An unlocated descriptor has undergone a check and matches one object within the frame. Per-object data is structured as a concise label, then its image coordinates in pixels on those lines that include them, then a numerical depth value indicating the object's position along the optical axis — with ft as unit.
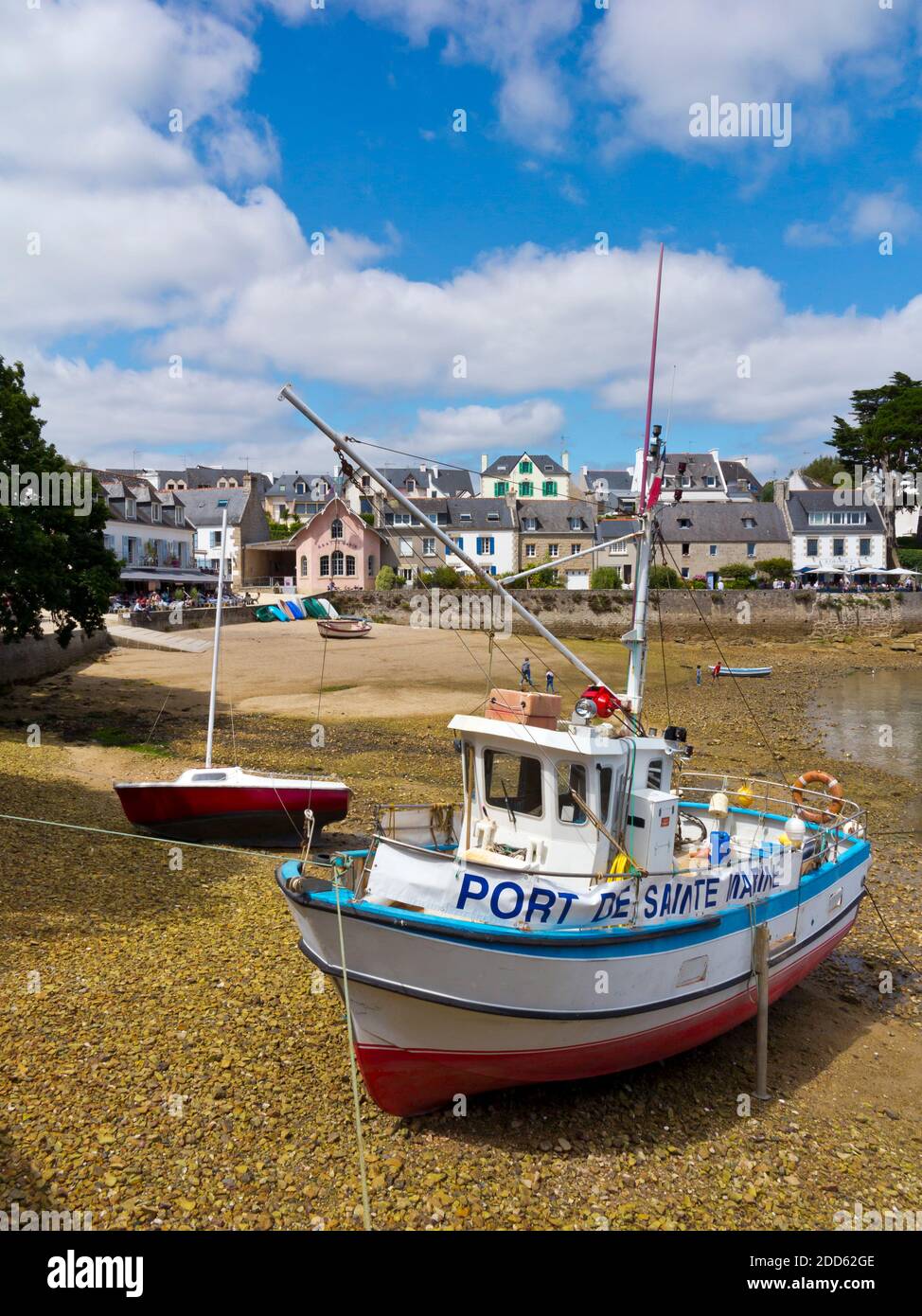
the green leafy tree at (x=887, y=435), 267.39
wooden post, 33.42
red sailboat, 56.65
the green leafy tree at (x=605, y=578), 229.25
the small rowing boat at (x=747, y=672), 159.22
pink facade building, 238.89
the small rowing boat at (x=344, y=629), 180.86
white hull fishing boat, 28.89
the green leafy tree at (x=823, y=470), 369.38
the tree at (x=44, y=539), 83.20
